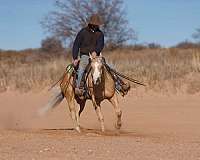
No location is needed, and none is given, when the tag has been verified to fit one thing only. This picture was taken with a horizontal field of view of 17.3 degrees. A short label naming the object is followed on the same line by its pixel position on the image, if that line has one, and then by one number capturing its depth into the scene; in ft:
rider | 55.47
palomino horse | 52.65
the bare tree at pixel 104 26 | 187.21
